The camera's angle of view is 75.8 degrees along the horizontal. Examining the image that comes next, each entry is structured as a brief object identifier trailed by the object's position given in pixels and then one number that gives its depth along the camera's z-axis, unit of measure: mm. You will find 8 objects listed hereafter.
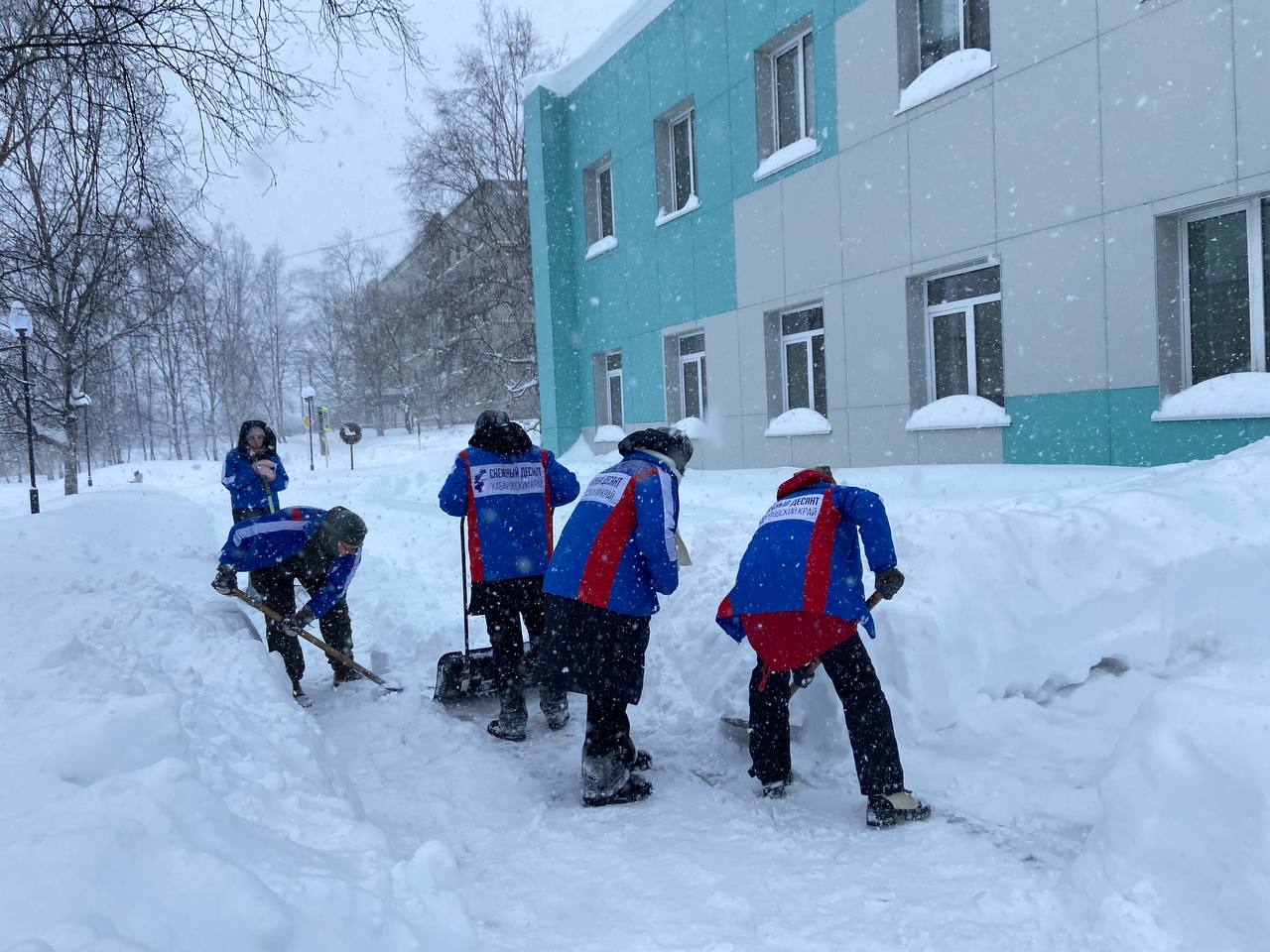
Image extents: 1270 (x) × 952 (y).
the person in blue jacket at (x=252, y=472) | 5391
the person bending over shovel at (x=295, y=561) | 4660
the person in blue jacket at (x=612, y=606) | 3377
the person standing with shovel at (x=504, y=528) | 4285
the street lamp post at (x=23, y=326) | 10438
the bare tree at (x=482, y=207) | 18766
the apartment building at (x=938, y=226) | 6207
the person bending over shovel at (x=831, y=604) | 3023
